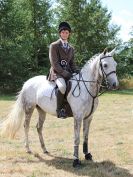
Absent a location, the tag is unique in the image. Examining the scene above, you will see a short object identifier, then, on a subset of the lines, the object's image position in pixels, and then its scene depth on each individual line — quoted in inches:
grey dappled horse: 298.8
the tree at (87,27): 1325.0
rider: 314.0
